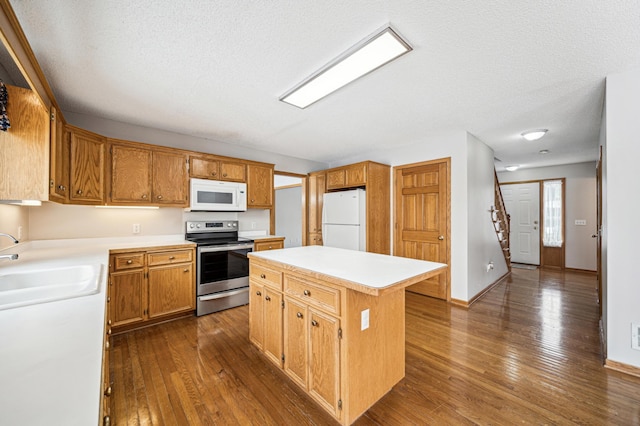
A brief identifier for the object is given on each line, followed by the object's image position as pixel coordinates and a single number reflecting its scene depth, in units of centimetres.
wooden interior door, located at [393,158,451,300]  387
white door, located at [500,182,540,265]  631
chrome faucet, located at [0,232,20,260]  144
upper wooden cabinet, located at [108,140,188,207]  298
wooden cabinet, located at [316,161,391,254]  421
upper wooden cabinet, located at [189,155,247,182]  355
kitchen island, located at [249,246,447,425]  156
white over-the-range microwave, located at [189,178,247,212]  350
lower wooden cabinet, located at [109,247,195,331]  277
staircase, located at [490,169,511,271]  483
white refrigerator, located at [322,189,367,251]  425
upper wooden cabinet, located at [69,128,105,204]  260
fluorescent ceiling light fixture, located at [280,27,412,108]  174
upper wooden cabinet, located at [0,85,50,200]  178
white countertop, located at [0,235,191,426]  52
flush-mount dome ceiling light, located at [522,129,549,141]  355
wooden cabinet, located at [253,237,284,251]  379
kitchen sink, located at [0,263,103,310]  123
